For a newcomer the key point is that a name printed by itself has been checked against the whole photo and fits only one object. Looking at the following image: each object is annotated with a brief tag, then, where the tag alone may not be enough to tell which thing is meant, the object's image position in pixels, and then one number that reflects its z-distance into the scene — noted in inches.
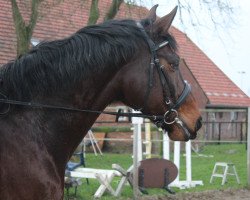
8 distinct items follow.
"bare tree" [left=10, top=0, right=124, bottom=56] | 382.3
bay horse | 115.6
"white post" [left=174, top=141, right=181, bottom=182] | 417.2
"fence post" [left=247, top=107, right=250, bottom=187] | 430.3
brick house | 465.2
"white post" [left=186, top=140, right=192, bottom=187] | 420.2
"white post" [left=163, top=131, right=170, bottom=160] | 428.5
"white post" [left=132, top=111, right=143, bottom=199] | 351.3
